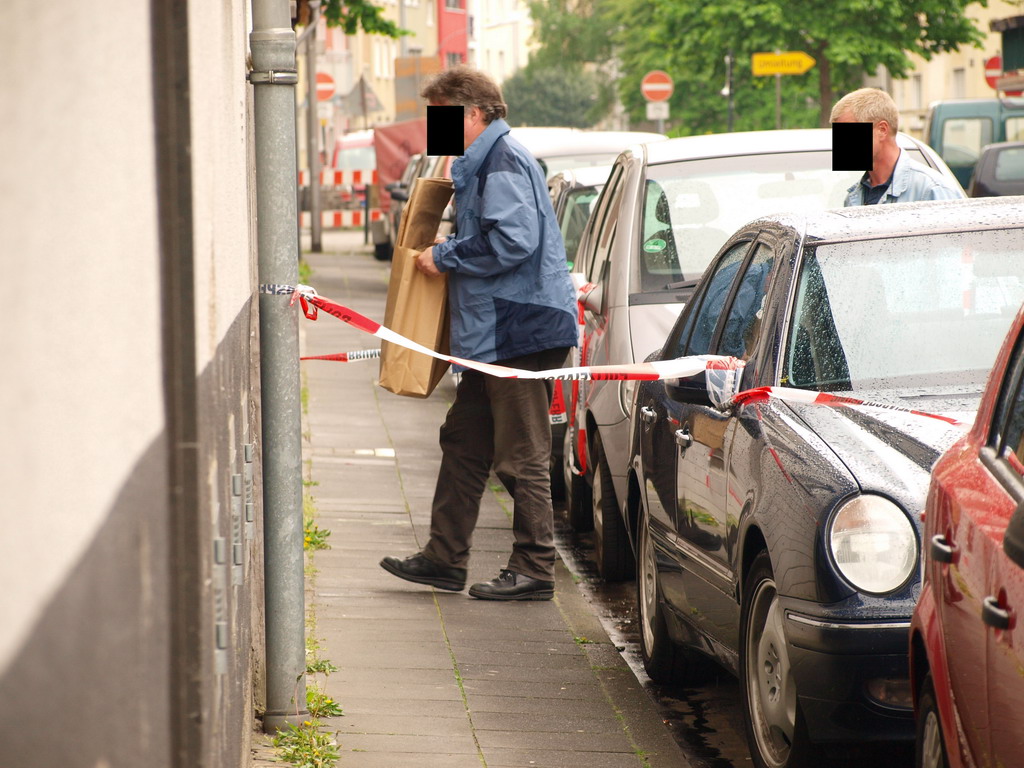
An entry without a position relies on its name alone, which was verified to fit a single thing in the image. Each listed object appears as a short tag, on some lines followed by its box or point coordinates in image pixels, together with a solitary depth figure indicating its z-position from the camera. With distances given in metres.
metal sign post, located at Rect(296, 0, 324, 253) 60.22
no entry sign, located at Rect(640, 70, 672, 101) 62.53
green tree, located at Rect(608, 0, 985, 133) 63.44
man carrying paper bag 12.76
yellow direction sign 59.69
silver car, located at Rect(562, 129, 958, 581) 14.37
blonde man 13.47
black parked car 7.67
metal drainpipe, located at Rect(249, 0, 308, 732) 9.11
